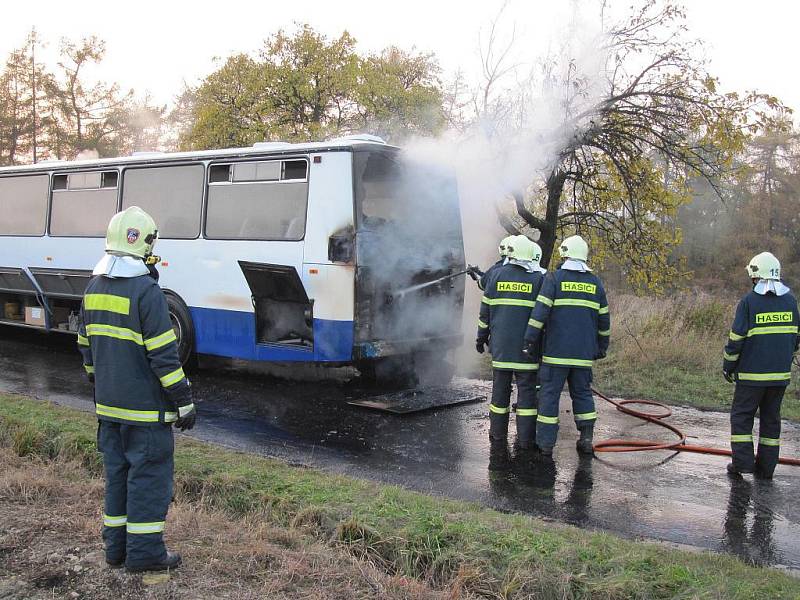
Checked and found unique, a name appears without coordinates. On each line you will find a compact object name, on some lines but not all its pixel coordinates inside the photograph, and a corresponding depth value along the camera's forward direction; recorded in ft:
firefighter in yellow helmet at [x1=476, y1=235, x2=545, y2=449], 22.00
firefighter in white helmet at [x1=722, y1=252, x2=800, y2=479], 19.15
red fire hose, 20.83
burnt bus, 26.89
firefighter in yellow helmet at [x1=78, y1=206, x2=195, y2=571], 11.74
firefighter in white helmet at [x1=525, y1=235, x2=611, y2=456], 20.75
